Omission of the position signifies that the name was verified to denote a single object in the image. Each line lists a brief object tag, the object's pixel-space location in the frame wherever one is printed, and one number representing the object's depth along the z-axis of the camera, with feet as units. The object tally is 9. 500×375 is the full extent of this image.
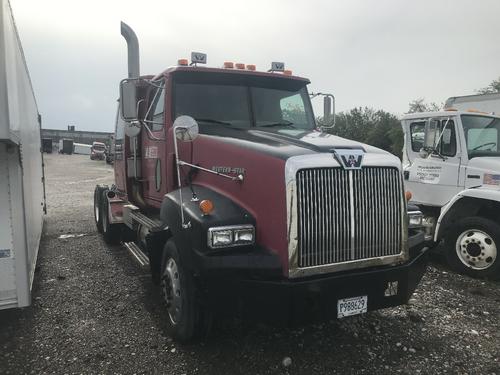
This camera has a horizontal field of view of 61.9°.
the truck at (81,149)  160.35
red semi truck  10.03
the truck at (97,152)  124.26
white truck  18.67
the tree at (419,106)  104.88
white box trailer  10.33
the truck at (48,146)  128.87
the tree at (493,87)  101.71
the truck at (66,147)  154.81
